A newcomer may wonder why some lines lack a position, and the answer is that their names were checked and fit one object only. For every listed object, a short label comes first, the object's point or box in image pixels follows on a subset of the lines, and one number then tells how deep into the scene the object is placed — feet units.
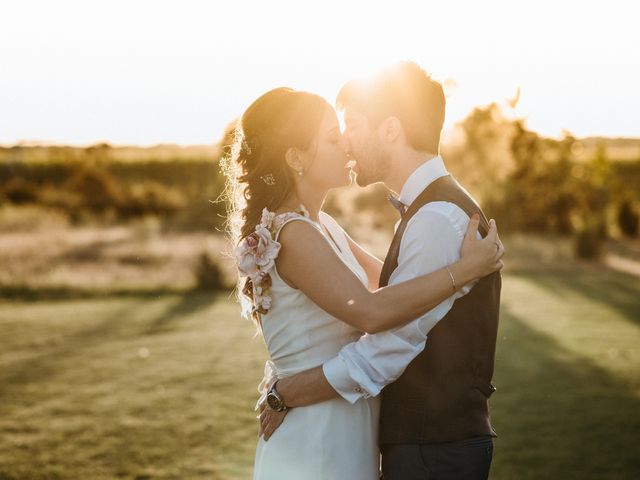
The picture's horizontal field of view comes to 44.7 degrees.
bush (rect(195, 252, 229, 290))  47.32
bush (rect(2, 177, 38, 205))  104.78
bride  7.75
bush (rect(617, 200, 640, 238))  79.71
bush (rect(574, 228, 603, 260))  60.13
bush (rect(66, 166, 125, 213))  96.58
